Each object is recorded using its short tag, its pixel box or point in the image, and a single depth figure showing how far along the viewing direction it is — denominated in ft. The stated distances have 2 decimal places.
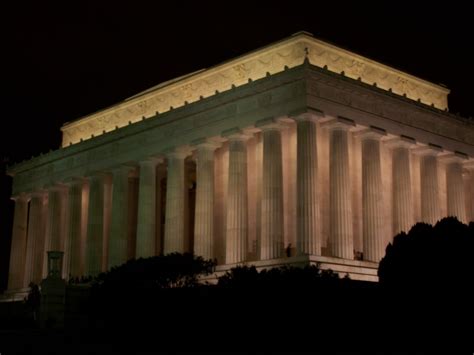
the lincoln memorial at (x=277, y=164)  220.84
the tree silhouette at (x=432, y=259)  152.56
